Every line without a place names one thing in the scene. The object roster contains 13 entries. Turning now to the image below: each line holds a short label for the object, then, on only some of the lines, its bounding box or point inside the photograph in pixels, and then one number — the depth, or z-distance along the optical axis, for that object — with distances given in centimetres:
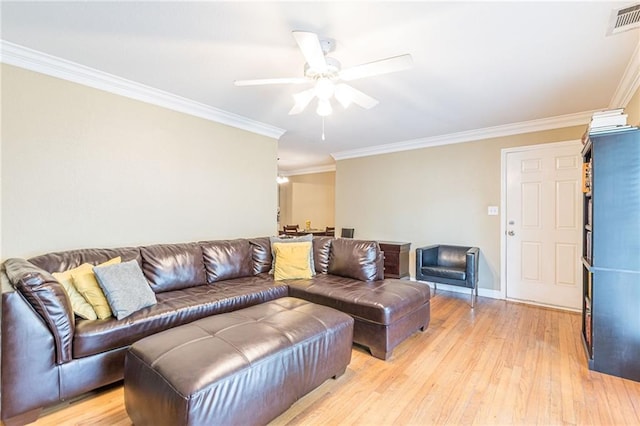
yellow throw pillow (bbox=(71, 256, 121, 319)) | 200
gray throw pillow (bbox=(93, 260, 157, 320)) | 203
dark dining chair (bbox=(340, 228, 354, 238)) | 570
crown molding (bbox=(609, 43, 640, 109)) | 231
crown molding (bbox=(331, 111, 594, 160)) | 362
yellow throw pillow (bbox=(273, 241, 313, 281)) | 324
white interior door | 365
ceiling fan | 177
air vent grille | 175
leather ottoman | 130
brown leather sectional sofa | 161
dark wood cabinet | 475
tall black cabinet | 208
